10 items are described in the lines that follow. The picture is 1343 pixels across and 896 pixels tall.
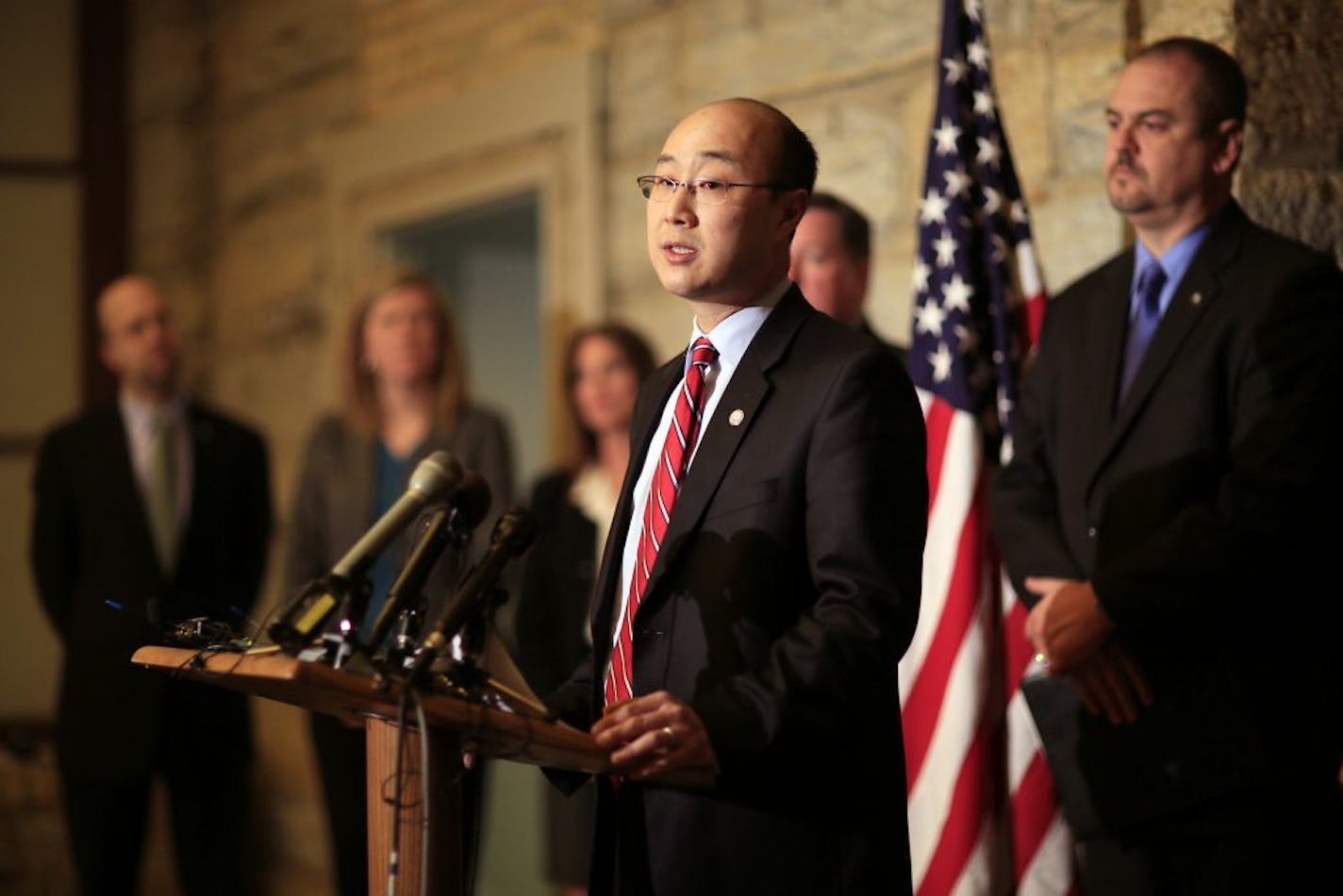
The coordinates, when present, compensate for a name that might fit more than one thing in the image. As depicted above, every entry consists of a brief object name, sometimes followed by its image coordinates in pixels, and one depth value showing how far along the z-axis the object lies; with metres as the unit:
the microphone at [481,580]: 3.78
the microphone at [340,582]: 3.56
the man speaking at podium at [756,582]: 4.21
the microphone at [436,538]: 3.76
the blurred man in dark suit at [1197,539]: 5.58
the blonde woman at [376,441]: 8.77
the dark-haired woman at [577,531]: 8.57
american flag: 6.82
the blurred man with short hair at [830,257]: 7.41
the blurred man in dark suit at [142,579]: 9.26
